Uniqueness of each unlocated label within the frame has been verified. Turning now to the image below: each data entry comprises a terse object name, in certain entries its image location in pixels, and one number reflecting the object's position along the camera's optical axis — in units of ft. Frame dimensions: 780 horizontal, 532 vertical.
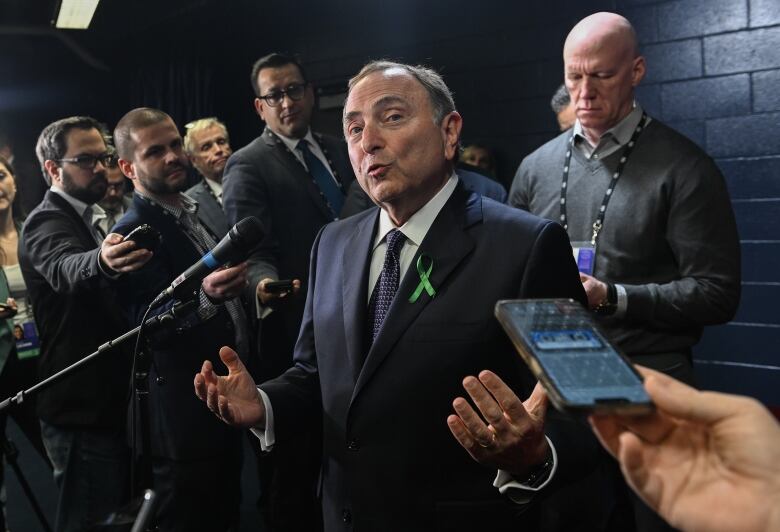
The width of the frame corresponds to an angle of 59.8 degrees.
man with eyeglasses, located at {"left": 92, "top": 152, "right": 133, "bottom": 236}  10.33
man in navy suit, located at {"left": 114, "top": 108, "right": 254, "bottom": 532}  7.04
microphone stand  5.09
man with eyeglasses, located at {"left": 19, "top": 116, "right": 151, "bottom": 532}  7.77
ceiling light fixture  16.48
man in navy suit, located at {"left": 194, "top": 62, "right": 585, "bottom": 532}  4.02
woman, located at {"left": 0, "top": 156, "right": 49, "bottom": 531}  8.93
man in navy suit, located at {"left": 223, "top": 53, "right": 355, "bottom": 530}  8.21
